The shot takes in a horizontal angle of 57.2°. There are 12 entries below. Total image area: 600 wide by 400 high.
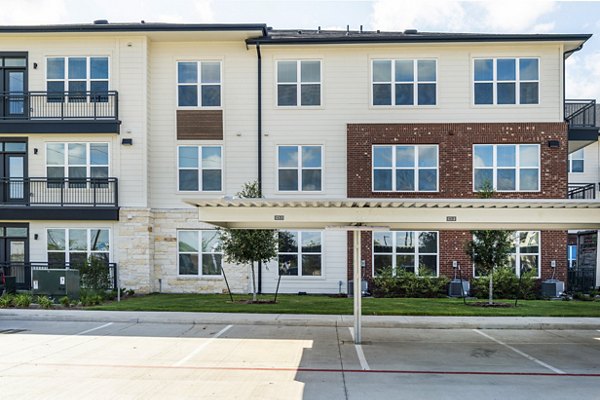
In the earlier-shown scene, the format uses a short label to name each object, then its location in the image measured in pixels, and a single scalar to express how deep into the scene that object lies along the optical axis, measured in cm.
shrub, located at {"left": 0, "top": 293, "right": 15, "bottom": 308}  1709
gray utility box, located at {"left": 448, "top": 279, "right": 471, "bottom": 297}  2052
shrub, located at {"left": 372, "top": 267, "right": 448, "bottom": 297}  2052
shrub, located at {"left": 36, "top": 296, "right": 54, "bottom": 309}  1689
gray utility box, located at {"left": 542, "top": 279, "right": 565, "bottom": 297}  2034
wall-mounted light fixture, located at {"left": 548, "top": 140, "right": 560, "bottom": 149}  2092
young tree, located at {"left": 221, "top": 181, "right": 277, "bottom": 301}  1758
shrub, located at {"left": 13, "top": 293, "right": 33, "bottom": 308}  1712
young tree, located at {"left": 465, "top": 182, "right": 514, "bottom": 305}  1727
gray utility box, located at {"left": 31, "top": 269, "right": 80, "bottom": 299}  1792
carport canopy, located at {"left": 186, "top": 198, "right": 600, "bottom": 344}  1086
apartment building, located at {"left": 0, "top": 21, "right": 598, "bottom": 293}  2114
